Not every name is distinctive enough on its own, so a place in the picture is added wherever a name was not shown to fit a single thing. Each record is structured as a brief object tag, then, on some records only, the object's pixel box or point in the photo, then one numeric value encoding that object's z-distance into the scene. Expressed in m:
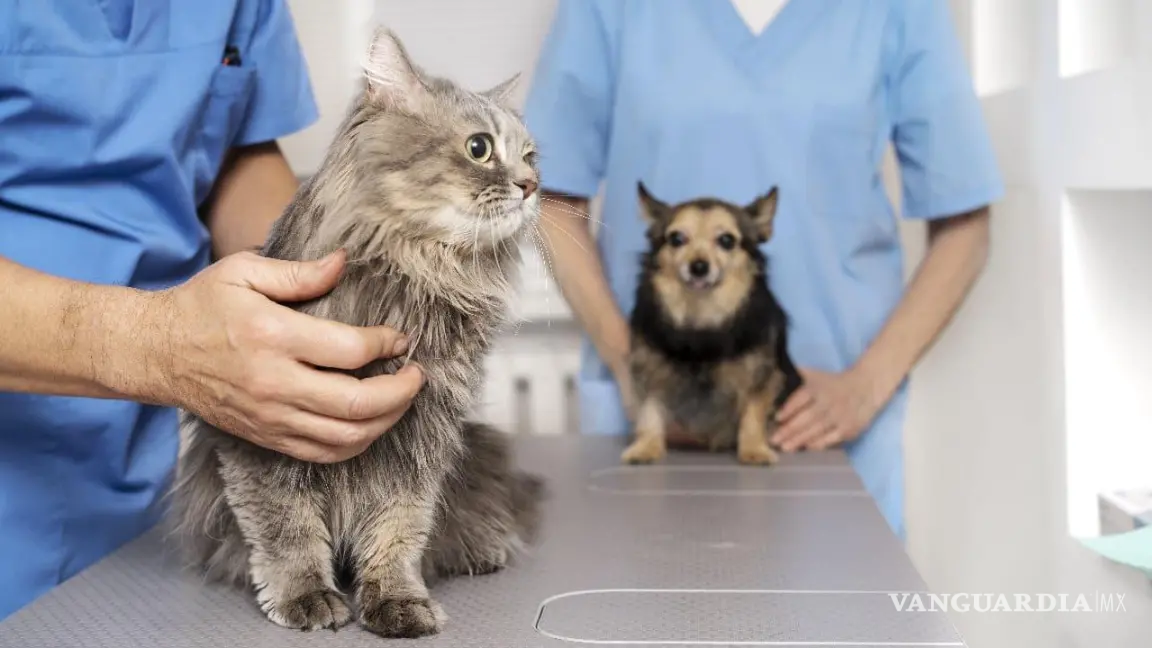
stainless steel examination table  0.87
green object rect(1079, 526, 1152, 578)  1.19
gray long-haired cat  0.86
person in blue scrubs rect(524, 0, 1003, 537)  1.74
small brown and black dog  1.66
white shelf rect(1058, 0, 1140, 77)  1.47
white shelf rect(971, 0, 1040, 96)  1.78
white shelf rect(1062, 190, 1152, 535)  1.51
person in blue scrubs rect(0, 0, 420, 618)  0.83
